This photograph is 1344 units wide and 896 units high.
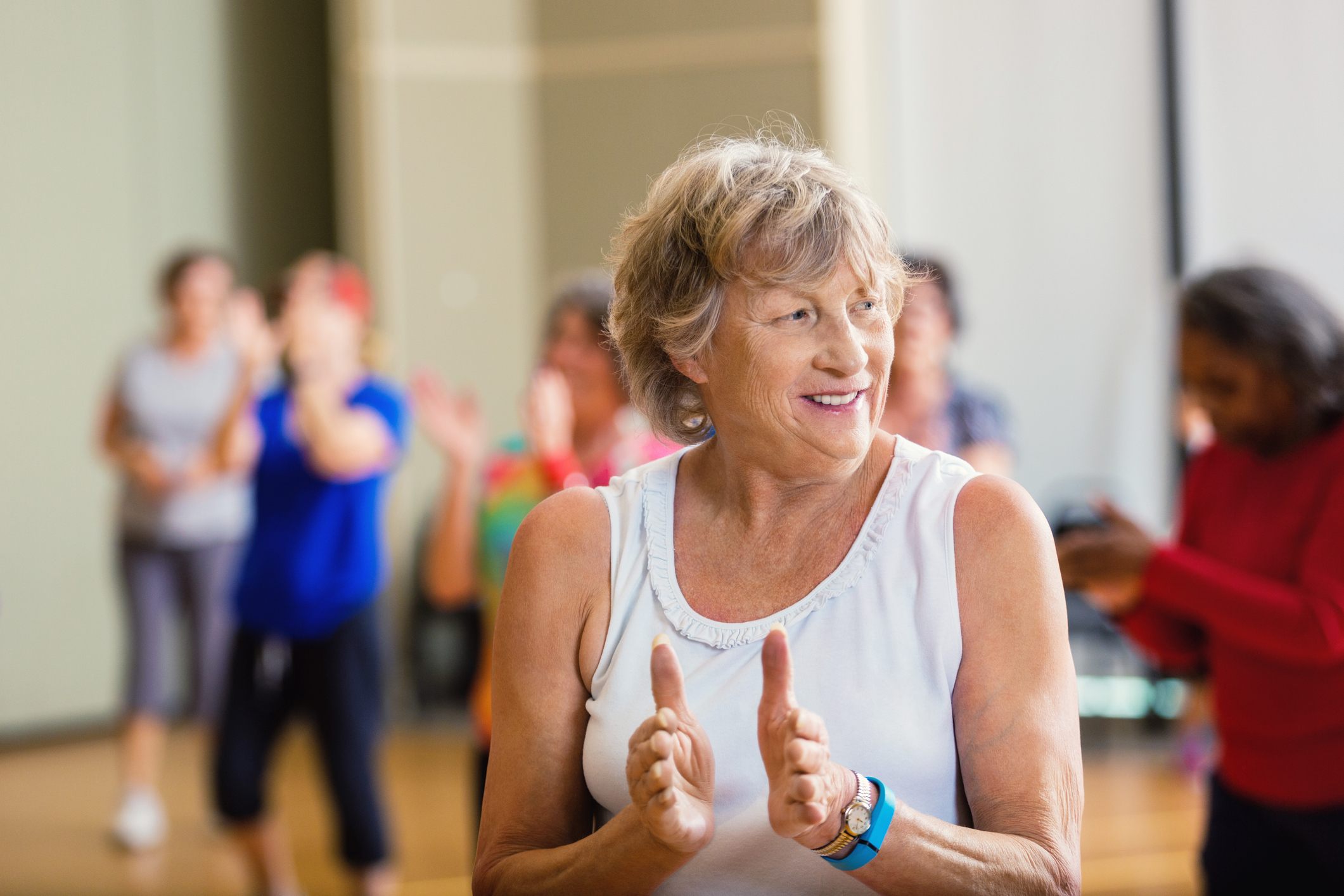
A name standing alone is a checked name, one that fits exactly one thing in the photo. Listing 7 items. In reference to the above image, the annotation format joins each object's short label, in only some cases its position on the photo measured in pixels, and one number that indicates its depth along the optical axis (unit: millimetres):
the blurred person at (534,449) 4828
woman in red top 3943
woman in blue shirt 5910
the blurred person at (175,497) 7984
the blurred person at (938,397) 5699
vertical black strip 10125
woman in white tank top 2516
